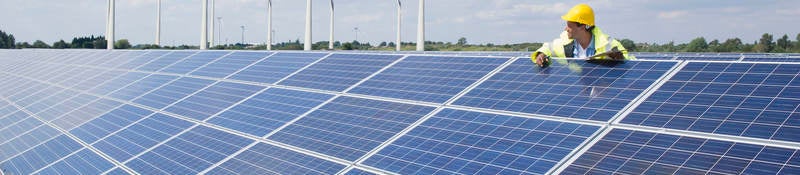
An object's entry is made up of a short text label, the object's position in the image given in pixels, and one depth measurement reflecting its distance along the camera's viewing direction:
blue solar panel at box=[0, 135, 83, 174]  13.34
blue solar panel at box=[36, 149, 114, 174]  11.89
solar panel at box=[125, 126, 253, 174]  10.82
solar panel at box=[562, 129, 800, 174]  6.96
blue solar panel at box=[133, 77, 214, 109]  16.03
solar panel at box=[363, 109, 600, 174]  8.25
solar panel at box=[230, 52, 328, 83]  16.14
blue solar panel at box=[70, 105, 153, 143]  14.43
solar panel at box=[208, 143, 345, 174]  9.50
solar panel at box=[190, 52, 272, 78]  18.03
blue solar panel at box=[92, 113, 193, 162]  12.51
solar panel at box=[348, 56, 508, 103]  11.87
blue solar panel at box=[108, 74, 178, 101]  17.78
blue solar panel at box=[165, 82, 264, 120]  14.10
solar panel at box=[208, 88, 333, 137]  12.14
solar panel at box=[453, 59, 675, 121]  9.60
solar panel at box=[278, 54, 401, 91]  14.00
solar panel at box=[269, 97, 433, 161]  10.06
